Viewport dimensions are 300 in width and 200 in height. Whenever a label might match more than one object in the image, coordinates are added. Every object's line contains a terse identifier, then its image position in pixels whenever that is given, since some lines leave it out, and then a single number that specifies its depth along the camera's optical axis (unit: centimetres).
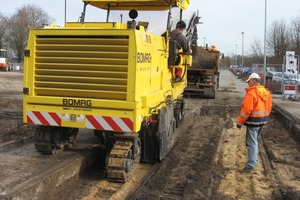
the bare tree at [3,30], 7206
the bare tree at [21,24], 7056
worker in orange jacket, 743
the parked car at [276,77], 3884
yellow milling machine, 621
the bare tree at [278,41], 5241
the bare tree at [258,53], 6762
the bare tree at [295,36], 5084
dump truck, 2119
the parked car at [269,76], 4260
